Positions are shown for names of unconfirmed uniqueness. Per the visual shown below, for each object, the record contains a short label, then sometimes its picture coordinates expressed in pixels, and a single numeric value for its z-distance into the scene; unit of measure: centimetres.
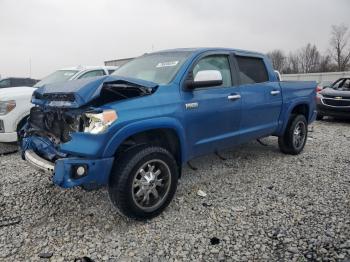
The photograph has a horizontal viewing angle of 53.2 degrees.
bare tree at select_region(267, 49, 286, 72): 6391
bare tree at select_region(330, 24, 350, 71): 5721
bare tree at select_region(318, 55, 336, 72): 5863
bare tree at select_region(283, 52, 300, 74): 6512
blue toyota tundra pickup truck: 326
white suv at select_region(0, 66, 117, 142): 607
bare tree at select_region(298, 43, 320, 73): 6575
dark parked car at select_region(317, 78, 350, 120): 1047
